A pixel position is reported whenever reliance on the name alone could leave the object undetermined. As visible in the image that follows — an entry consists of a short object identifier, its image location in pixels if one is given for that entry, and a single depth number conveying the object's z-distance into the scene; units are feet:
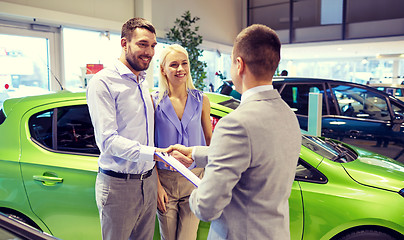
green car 6.56
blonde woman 6.44
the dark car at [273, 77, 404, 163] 14.42
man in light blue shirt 5.41
